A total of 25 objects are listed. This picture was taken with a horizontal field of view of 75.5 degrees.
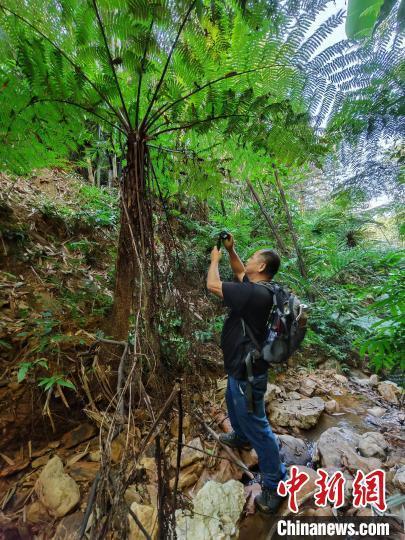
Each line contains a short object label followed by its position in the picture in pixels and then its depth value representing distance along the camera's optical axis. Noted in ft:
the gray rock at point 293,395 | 10.09
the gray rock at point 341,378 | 12.55
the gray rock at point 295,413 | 8.69
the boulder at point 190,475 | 6.02
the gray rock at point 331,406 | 10.02
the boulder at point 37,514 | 5.09
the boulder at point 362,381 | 12.92
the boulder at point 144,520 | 4.83
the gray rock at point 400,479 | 6.28
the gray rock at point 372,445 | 7.52
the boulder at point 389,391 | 11.62
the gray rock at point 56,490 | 5.21
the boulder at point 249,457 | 6.84
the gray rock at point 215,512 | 4.97
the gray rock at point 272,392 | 9.10
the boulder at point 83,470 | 5.72
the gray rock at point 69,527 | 4.88
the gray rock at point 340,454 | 6.95
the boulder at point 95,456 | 6.08
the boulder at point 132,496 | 5.37
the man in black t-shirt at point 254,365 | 5.82
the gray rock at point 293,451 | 7.25
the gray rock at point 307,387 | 10.82
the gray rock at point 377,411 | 10.13
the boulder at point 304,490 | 5.79
